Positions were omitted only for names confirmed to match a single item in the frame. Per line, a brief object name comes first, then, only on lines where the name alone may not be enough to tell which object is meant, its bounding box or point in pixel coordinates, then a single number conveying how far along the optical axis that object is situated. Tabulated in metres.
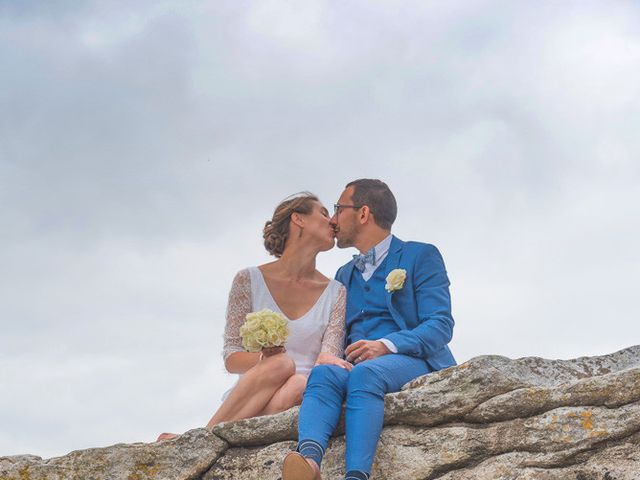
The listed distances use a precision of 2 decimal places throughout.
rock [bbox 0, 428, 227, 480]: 8.27
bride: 8.55
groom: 7.42
